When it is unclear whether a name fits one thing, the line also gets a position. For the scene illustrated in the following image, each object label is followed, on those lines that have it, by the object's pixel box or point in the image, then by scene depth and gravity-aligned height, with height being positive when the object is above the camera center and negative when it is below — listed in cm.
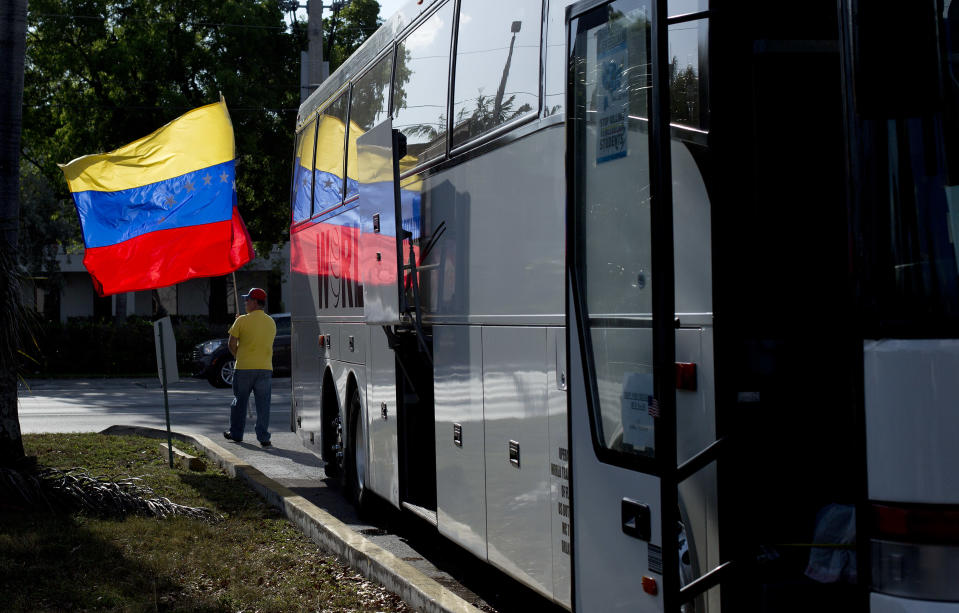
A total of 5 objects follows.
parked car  2706 -58
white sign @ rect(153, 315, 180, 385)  1257 -20
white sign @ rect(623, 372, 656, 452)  421 -34
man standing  1450 -31
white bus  322 +9
